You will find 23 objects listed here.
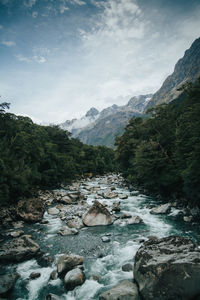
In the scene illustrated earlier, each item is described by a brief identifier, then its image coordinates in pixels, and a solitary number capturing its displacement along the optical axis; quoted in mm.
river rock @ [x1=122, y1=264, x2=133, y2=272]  7584
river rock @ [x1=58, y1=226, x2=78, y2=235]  11761
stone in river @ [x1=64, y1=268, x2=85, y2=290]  6598
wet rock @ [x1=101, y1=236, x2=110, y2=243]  10506
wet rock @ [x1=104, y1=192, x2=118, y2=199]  22109
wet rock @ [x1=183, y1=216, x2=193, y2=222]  12730
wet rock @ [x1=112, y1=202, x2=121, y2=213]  16234
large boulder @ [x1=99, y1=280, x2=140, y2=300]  5441
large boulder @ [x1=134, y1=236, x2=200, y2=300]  5152
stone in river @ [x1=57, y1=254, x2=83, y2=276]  7293
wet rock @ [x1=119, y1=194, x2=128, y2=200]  21511
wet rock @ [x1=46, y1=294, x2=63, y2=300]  5859
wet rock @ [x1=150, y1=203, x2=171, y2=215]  15041
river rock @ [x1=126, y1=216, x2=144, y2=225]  13250
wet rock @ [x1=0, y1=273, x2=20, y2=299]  6336
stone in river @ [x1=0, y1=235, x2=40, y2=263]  8328
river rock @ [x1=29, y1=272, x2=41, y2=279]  7258
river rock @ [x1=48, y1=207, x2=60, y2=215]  16022
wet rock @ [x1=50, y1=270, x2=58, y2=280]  7133
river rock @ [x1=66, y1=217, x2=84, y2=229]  12920
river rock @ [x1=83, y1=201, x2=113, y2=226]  13164
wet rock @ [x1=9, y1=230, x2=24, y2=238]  11098
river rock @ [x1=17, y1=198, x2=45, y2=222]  13852
